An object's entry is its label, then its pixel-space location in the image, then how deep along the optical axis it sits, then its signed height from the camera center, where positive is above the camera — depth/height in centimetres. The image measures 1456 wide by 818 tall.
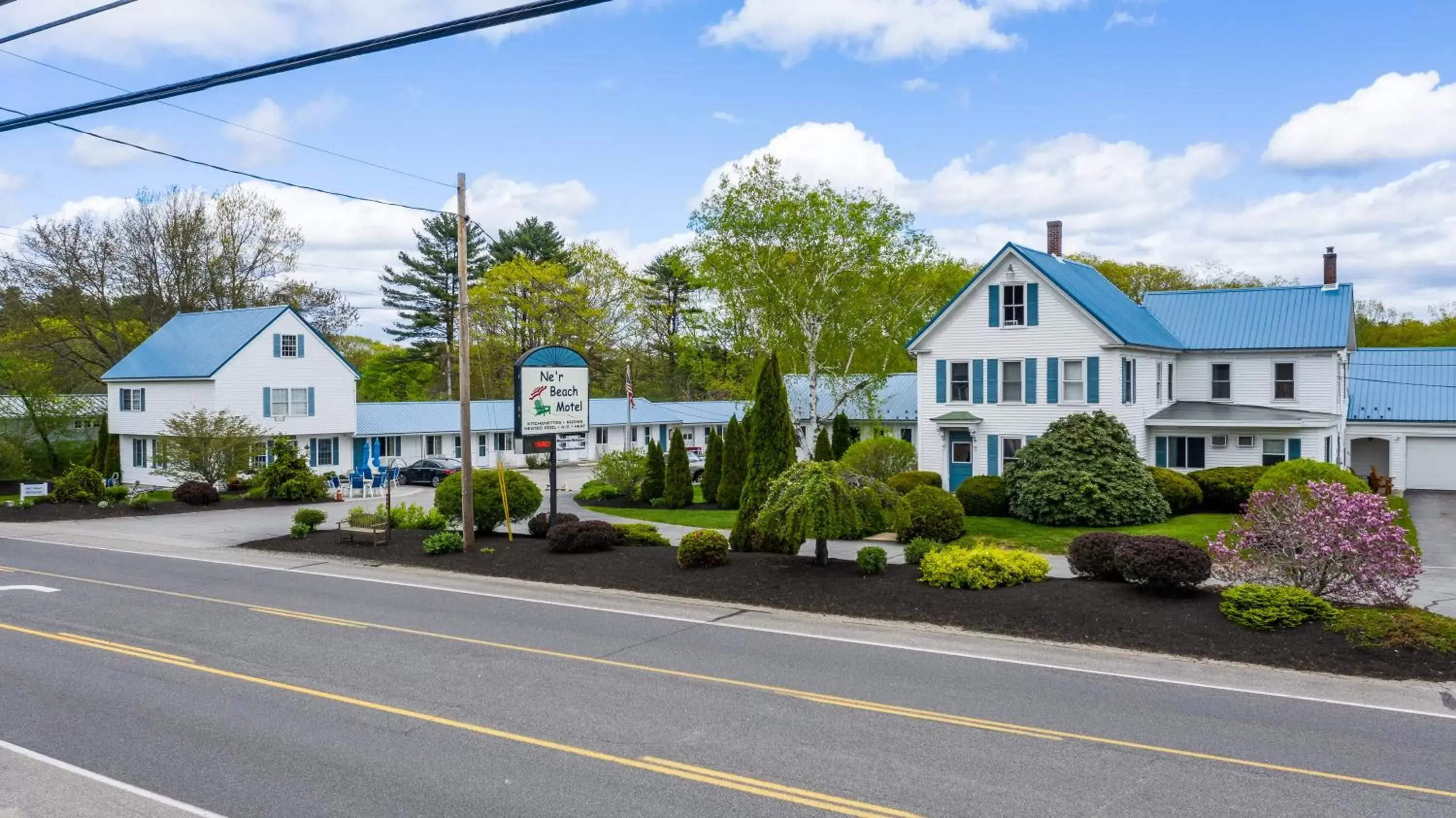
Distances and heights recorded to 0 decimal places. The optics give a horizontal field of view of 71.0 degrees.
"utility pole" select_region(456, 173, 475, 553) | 2234 +48
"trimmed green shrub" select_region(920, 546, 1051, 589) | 1684 -258
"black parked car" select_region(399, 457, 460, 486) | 4791 -227
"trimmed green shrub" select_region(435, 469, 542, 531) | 2495 -190
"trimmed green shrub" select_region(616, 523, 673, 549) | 2303 -266
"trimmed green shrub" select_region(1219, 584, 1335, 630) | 1362 -267
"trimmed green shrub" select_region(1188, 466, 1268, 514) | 2961 -217
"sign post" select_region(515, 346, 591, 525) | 2291 +57
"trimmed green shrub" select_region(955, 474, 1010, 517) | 2881 -235
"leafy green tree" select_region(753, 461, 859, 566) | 1773 -159
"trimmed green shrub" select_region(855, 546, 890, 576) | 1812 -256
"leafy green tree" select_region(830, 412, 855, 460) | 4034 -72
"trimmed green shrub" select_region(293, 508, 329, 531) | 2694 -247
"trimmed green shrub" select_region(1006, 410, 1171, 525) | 2664 -177
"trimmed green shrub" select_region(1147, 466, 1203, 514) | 2900 -223
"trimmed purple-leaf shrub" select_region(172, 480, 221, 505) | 3722 -247
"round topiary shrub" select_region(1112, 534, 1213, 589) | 1511 -225
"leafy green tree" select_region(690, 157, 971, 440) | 4100 +616
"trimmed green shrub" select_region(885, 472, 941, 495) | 3103 -203
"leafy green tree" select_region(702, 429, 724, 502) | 3734 -187
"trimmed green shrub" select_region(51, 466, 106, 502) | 3594 -208
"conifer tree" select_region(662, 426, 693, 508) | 3506 -209
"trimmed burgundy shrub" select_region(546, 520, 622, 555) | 2178 -253
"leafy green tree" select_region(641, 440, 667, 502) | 3672 -216
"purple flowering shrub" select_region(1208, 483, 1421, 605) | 1404 -197
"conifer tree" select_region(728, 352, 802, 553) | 2156 -81
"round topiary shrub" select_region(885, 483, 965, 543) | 2333 -230
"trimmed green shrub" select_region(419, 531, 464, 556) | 2283 -273
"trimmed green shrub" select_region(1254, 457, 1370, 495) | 2502 -164
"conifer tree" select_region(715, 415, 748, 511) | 3281 -158
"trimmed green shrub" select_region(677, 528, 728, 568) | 1947 -253
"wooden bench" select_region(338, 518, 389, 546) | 2477 -264
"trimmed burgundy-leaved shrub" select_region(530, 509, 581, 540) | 2431 -249
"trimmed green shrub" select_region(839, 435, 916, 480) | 3412 -139
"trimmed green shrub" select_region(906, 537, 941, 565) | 1880 -247
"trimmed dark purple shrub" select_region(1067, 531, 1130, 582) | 1664 -233
